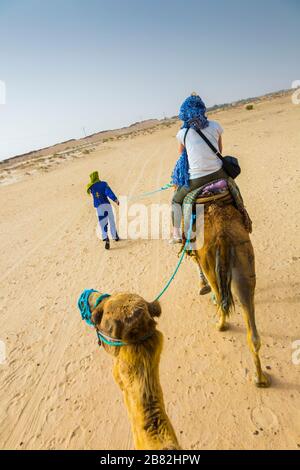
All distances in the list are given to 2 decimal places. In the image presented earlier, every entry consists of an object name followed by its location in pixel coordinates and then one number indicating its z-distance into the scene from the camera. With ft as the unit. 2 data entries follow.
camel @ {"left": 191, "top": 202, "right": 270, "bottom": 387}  9.94
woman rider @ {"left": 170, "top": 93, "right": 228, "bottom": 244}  11.78
